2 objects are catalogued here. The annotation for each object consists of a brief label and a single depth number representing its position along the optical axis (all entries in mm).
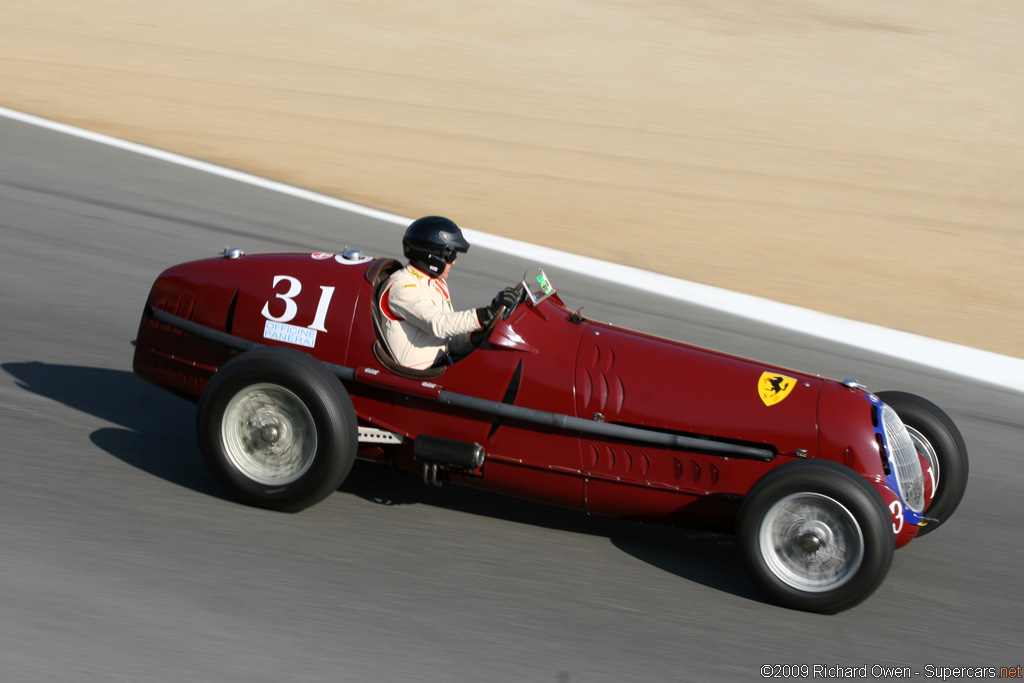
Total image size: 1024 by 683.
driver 10117
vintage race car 9109
